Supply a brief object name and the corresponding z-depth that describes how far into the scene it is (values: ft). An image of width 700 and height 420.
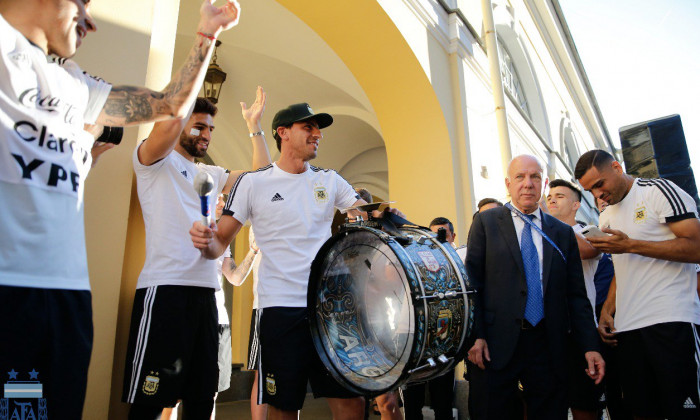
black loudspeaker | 20.59
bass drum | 5.78
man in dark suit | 7.66
